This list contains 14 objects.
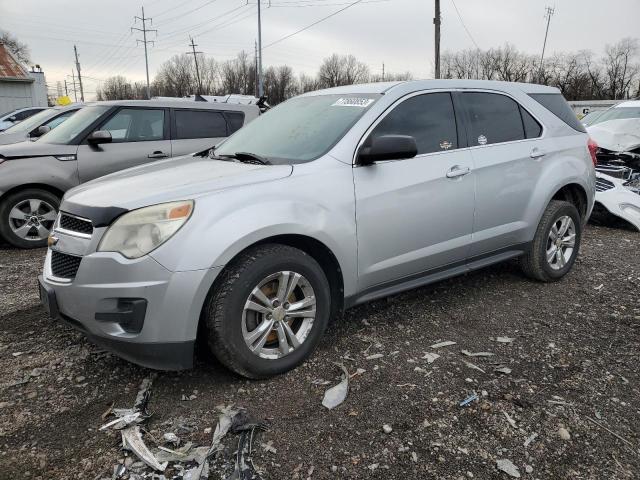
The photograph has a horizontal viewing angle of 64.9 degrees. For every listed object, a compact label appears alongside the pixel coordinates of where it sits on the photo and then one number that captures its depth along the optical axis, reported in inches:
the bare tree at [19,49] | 2714.8
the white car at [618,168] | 282.0
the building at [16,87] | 1095.0
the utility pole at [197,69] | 2833.9
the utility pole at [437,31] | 875.2
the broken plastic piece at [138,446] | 90.0
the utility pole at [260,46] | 1276.3
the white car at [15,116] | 639.1
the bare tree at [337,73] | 3186.5
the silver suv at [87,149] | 234.5
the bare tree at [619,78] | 2642.7
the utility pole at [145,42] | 2154.3
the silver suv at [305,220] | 101.7
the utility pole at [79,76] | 3157.0
